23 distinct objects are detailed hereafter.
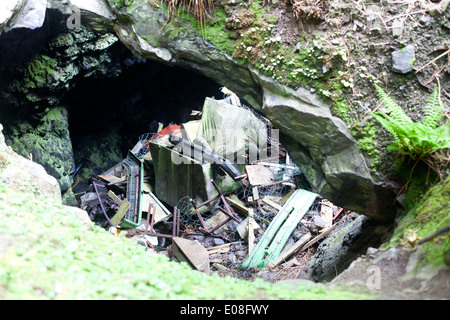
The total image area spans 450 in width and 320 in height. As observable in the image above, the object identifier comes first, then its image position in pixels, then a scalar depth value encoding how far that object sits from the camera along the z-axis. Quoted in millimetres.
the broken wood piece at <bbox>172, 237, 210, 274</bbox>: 5066
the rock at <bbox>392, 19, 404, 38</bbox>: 4086
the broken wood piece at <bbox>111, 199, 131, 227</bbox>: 7723
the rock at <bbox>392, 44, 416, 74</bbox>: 4008
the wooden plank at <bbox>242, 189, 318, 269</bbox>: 6340
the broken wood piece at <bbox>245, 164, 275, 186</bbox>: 8724
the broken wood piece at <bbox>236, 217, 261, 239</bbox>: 7391
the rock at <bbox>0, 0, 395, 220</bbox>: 4168
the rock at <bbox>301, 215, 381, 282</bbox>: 4715
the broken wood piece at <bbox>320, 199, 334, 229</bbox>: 7089
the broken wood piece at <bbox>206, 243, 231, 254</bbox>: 7085
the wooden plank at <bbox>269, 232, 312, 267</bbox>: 6250
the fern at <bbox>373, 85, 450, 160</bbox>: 3254
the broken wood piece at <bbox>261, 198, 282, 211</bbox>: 7953
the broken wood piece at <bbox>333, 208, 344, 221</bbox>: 7384
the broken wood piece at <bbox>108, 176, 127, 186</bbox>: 8759
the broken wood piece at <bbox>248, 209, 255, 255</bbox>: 6905
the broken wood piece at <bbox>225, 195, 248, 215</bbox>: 8101
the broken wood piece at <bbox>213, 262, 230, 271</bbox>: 6438
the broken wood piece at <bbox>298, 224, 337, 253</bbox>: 6629
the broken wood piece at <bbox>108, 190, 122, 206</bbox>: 8304
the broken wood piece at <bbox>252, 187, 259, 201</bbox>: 8359
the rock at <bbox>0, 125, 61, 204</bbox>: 3613
